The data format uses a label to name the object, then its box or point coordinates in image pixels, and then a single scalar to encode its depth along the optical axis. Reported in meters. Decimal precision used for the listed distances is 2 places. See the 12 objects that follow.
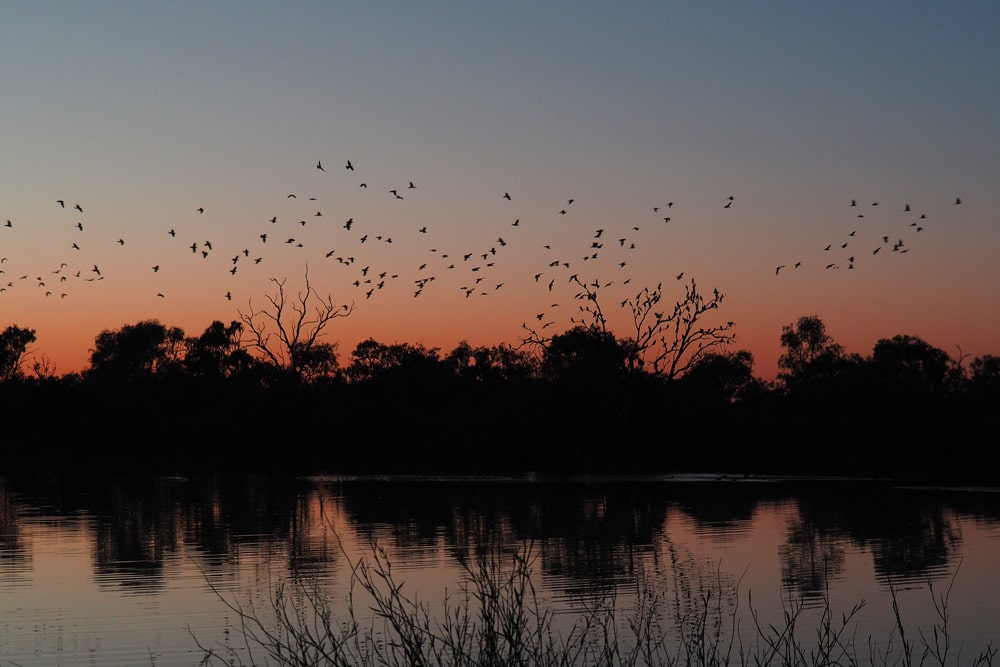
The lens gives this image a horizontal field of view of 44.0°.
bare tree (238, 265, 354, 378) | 81.97
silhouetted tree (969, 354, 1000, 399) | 80.08
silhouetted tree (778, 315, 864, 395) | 106.00
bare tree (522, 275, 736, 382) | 75.62
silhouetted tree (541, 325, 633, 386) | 76.38
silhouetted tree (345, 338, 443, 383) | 119.72
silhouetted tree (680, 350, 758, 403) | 79.44
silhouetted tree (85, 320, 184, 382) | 138.38
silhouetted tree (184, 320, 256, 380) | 122.25
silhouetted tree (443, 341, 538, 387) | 114.81
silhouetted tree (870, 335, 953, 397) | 96.65
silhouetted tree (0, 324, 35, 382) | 134.12
